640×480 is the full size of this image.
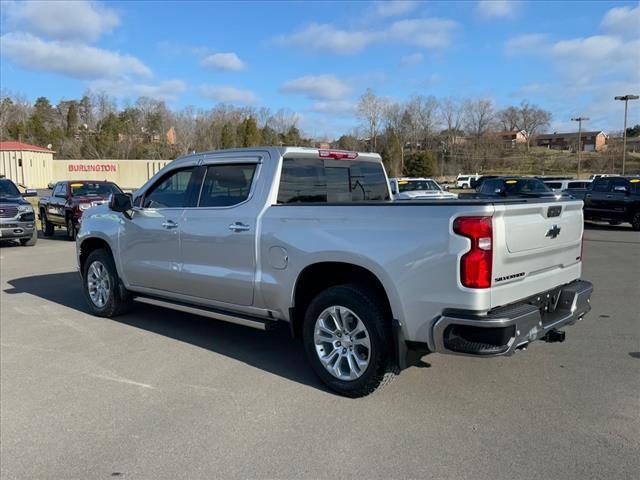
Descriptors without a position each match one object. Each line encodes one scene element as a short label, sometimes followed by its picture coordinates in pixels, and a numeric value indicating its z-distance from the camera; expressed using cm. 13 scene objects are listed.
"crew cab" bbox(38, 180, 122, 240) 1543
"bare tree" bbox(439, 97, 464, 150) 10406
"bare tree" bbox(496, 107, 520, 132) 12575
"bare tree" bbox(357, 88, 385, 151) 8494
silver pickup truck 368
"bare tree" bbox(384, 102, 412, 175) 8838
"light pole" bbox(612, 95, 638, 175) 4803
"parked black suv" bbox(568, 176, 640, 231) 1834
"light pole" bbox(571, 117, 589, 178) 6591
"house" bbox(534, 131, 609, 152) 13477
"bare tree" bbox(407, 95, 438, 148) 9738
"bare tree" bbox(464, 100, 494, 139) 10694
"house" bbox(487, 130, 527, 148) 10951
